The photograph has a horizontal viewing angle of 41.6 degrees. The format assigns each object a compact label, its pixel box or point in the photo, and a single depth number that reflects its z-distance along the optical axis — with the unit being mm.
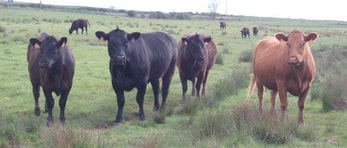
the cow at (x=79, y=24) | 35031
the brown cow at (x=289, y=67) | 8094
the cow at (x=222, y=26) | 49575
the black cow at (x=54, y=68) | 8586
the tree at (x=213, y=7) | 131600
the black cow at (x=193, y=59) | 11828
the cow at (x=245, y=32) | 39031
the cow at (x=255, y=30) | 42938
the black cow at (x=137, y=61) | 8992
